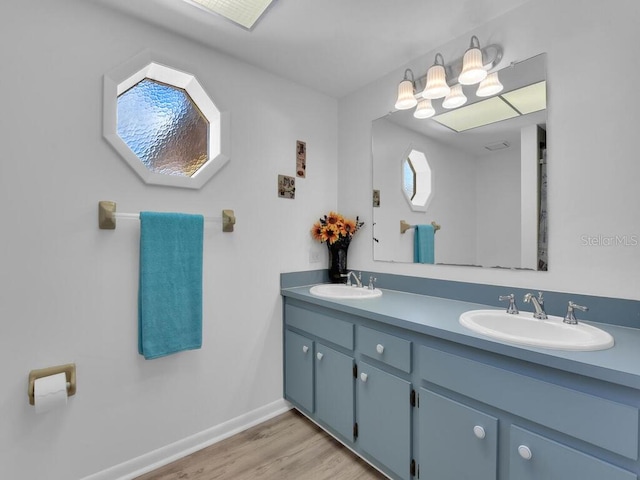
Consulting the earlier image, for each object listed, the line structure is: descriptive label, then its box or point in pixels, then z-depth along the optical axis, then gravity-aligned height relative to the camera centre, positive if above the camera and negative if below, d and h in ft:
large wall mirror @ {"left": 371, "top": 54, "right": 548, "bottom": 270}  5.01 +1.21
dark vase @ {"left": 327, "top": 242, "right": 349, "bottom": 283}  7.80 -0.49
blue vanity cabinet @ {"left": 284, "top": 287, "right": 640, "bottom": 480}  3.01 -2.05
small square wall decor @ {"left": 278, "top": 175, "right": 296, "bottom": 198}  7.23 +1.31
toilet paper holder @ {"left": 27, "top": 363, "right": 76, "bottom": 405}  4.29 -1.95
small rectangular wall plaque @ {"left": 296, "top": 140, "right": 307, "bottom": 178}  7.57 +2.04
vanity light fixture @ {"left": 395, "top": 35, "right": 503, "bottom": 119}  5.23 +2.98
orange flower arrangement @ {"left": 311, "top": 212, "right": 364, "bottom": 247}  7.57 +0.31
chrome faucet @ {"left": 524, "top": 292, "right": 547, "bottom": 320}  4.45 -0.95
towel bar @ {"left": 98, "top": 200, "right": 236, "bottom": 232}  4.89 +0.43
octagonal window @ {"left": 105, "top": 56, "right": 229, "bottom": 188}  5.20 +2.19
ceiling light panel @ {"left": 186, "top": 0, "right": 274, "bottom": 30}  5.04 +3.90
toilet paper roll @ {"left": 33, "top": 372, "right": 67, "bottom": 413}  4.16 -2.07
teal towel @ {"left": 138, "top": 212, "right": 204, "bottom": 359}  5.19 -0.74
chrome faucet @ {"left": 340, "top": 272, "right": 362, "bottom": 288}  7.30 -0.87
